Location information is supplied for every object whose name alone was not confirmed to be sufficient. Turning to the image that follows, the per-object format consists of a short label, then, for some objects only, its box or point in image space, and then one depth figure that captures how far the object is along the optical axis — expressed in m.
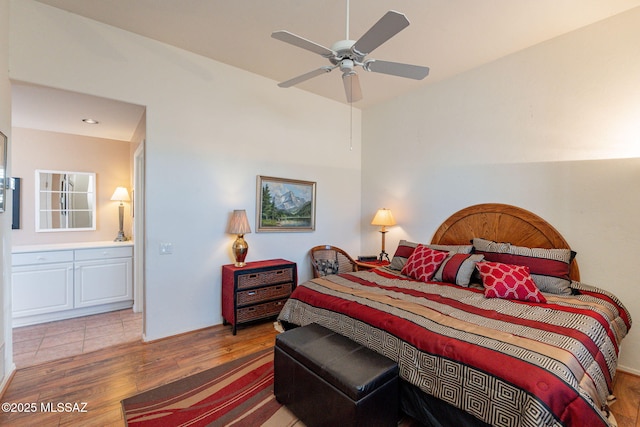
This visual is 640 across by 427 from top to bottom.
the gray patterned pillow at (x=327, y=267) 3.91
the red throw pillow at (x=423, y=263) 2.87
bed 1.31
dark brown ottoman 1.50
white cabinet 3.23
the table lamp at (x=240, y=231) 3.22
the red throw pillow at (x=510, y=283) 2.23
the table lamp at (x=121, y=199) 4.12
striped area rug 1.83
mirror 3.83
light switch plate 2.94
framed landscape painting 3.62
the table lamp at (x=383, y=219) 3.97
